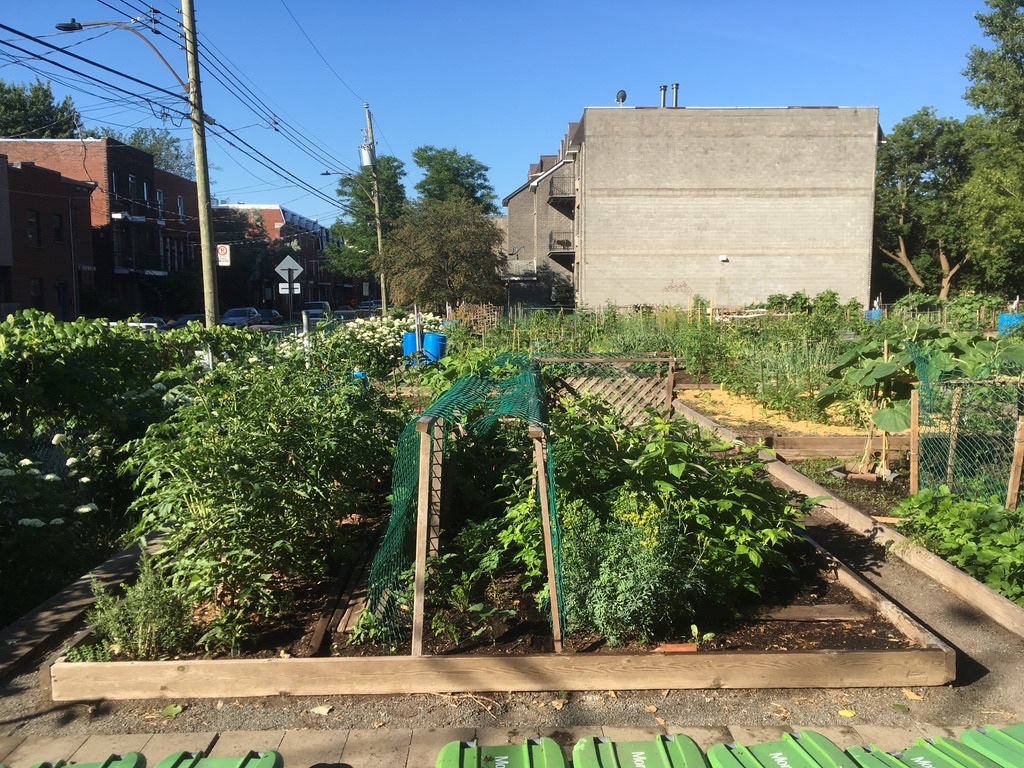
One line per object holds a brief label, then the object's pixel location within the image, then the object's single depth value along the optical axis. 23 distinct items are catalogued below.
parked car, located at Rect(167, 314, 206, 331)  38.32
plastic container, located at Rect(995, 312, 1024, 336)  26.09
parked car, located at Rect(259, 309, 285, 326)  47.16
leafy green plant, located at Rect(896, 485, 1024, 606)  4.80
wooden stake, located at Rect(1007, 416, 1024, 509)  5.45
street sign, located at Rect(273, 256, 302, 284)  19.92
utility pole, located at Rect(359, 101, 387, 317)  34.97
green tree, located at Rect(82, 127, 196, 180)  75.50
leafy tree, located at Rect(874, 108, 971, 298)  52.34
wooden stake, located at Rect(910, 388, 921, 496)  6.55
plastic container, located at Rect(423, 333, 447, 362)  18.51
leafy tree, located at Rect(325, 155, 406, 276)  58.03
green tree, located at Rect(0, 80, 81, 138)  55.31
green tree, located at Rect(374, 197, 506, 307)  36.88
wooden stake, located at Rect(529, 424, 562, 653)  3.91
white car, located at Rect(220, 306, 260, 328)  41.47
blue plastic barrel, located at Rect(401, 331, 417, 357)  19.92
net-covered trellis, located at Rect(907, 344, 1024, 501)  6.16
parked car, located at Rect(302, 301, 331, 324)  52.19
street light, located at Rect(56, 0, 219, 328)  14.55
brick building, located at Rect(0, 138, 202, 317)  43.19
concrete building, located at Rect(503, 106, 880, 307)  36.00
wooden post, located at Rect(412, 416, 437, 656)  3.83
